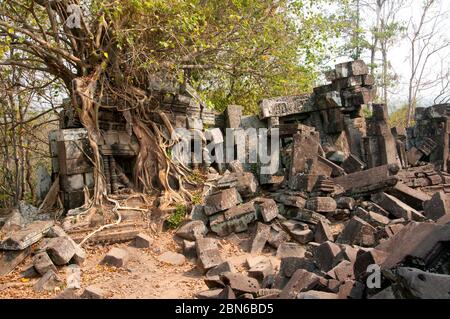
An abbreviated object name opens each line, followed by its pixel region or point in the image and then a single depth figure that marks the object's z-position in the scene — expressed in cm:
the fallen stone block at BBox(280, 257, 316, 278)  467
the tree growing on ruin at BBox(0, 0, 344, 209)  737
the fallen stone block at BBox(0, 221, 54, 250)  572
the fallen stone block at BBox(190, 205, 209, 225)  719
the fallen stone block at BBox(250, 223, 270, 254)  642
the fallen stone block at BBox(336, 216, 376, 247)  532
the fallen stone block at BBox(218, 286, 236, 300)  418
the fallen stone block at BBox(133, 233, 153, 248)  661
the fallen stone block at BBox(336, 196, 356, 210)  690
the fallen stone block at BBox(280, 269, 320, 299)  396
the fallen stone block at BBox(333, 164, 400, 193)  709
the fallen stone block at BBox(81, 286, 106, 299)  466
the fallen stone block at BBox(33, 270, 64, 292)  511
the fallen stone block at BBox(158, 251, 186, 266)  612
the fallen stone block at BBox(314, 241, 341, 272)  460
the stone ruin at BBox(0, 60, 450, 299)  394
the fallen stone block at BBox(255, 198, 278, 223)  685
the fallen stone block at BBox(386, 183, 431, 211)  688
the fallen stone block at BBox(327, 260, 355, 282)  404
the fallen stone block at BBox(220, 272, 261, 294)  440
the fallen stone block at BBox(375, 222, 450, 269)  349
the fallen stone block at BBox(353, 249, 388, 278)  396
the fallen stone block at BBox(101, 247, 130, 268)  594
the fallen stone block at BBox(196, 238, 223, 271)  564
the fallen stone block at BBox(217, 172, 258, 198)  766
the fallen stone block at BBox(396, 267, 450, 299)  290
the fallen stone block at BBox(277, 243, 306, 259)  597
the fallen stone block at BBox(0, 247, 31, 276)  559
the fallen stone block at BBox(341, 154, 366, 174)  814
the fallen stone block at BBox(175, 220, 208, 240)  675
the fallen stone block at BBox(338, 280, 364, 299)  356
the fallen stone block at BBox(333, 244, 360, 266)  444
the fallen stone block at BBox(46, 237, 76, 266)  570
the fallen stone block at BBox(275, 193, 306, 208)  701
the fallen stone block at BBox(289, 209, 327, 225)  664
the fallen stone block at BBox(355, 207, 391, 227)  588
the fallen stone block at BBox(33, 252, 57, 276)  548
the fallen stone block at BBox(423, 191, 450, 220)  563
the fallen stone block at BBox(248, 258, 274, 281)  509
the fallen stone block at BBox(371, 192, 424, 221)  622
